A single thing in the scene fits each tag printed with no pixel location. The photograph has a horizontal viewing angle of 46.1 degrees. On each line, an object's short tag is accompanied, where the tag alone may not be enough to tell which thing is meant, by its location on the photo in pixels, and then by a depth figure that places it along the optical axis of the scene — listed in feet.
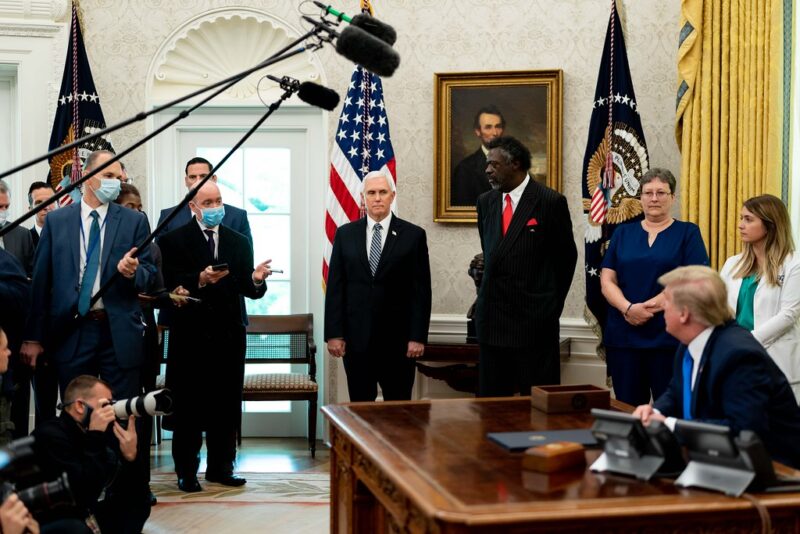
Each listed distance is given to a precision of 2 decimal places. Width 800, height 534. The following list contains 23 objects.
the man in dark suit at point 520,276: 14.42
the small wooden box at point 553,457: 7.66
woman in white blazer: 14.03
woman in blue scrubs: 14.60
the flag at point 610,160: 18.33
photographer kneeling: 10.62
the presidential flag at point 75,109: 19.66
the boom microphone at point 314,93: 8.87
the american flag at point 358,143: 19.62
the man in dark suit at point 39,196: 17.83
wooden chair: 20.72
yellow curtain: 16.75
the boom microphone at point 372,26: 8.05
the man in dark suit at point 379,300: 16.19
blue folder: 8.54
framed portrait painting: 20.29
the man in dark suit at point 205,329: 16.19
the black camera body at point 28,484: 7.25
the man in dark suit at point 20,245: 16.26
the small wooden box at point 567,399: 10.46
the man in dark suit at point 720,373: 8.45
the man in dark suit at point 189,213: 17.93
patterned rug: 16.01
